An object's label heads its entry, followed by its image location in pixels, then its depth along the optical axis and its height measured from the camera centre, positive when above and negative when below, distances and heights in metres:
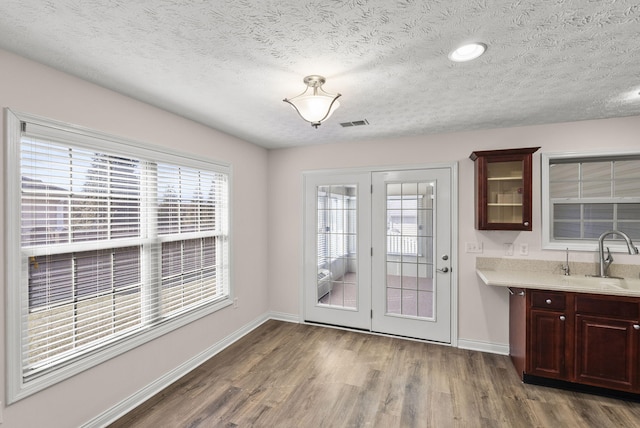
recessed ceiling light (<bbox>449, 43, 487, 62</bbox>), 1.66 +0.93
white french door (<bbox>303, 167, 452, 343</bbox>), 3.49 -0.49
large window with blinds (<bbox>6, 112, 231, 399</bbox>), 1.78 -0.25
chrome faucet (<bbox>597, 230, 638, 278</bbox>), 2.62 -0.40
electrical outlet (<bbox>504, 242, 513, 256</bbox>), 3.20 -0.40
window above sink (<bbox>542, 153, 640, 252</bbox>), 2.92 +0.14
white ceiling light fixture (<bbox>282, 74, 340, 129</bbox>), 1.87 +0.69
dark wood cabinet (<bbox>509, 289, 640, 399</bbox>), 2.39 -1.08
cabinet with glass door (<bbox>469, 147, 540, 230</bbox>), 2.94 +0.23
